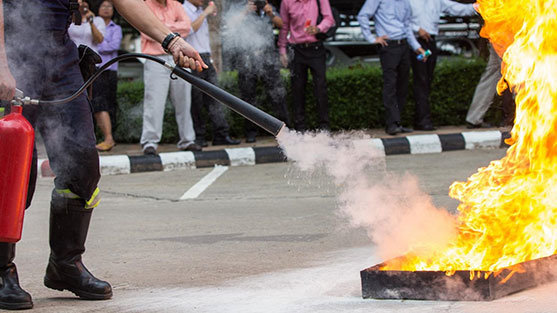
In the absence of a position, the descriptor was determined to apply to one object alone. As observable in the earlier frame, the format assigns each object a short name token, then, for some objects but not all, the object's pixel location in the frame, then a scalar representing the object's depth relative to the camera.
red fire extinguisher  4.03
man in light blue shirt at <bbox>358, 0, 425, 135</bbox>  11.14
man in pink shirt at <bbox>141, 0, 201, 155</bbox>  9.70
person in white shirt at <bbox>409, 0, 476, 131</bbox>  11.44
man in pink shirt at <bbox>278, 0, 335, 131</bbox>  10.44
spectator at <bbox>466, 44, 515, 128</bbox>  10.86
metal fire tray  3.90
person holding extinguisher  4.30
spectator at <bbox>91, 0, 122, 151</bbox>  10.73
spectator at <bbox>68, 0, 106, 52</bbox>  10.25
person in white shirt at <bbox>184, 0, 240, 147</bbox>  10.15
